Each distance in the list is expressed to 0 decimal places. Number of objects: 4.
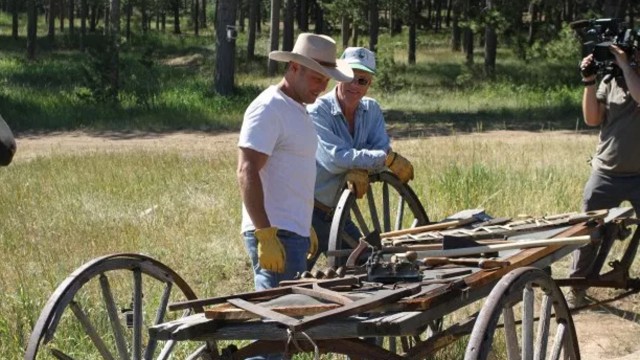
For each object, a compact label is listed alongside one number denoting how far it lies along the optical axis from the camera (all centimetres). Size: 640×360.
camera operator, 672
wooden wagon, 346
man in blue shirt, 573
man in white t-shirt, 458
